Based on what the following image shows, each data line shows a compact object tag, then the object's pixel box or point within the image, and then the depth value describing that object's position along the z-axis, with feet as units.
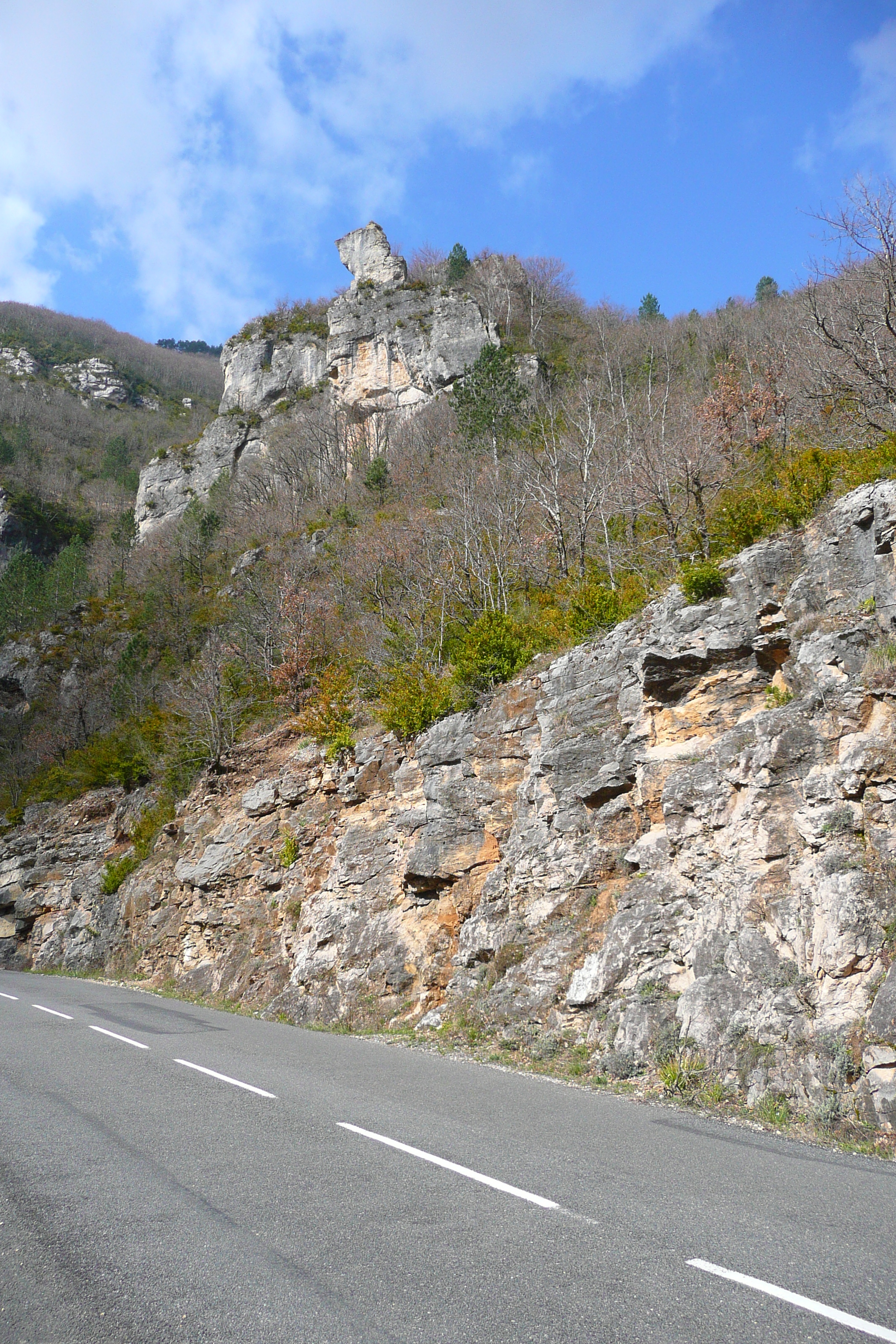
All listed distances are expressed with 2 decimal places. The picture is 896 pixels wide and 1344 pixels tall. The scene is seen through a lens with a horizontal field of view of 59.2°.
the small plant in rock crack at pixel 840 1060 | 23.18
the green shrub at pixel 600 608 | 49.39
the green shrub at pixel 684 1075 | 26.68
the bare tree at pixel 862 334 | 42.24
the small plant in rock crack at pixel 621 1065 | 29.25
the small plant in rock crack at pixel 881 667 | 29.43
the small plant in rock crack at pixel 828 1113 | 22.39
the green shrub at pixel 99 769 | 101.50
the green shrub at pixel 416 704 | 57.82
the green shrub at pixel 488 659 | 54.19
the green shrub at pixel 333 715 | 66.13
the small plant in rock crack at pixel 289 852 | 65.10
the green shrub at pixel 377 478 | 134.72
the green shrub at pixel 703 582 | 40.22
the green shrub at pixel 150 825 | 89.56
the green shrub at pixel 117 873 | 88.94
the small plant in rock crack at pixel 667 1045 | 28.30
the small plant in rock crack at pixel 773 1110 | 23.48
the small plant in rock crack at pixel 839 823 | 27.89
